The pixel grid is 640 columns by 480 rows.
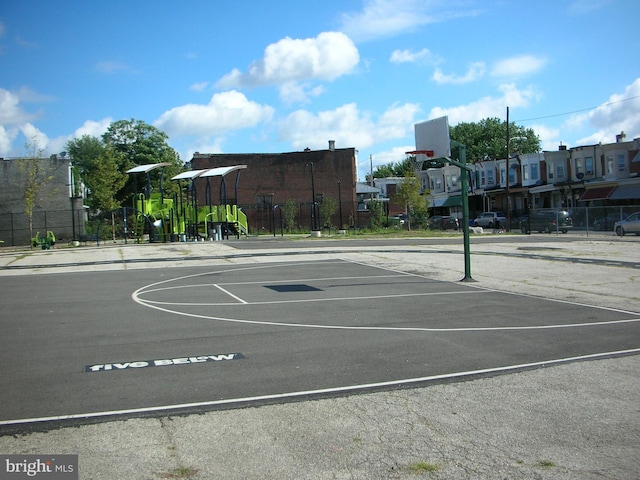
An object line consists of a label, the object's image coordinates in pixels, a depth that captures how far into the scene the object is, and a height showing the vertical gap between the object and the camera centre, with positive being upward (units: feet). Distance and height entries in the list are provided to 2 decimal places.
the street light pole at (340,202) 212.76 +6.64
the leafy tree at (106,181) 171.12 +14.17
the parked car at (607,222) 149.07 -3.00
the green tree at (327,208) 188.34 +4.11
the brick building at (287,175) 226.79 +17.36
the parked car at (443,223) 202.39 -2.17
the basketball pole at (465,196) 61.26 +1.92
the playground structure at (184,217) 142.92 +2.70
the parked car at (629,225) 136.98 -3.68
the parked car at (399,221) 193.27 -0.80
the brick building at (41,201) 168.14 +9.49
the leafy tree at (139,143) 254.72 +35.97
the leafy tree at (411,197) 189.47 +6.30
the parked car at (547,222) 156.04 -2.49
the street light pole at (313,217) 182.99 +1.51
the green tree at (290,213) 188.41 +3.21
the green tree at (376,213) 181.55 +1.96
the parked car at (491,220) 206.39 -1.85
